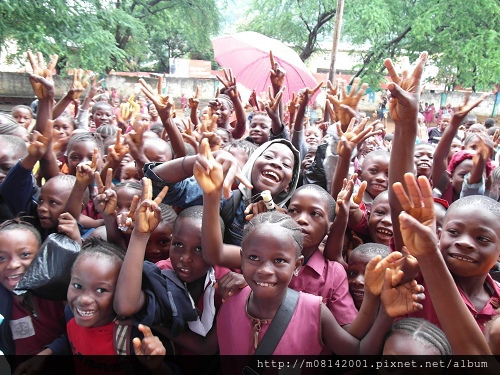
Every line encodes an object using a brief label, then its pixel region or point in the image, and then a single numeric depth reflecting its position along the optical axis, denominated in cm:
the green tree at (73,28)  925
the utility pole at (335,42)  594
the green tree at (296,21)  1457
